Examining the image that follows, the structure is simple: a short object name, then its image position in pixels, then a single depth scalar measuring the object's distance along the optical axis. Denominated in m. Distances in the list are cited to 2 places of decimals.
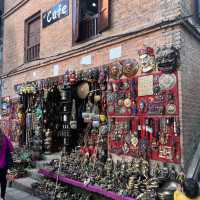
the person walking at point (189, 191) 3.21
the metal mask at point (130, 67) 6.02
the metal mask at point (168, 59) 5.29
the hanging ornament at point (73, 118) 7.85
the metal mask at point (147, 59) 5.68
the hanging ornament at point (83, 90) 7.64
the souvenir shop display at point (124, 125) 5.24
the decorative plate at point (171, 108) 5.25
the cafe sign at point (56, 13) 8.44
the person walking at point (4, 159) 5.58
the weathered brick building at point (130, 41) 5.48
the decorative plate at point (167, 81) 5.32
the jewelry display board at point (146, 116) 5.29
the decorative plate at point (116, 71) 6.32
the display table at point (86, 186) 4.90
